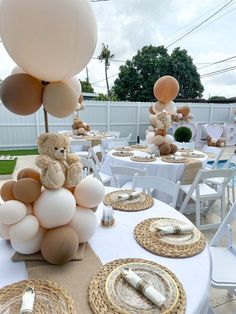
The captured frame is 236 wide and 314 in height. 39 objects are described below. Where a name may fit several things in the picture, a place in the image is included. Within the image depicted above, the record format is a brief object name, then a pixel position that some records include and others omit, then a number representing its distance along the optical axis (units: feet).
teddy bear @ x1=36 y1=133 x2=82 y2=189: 2.81
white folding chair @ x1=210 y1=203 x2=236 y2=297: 3.66
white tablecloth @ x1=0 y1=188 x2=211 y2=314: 2.36
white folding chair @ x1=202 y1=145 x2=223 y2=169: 10.83
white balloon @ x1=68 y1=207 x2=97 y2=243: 2.98
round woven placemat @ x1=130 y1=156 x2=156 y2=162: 8.91
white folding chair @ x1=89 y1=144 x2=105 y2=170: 10.92
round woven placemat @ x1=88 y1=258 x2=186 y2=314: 2.09
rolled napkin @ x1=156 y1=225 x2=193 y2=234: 3.43
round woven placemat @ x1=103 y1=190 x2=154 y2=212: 4.34
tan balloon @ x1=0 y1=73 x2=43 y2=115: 2.75
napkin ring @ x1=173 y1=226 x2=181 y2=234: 3.42
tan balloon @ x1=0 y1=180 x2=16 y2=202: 2.79
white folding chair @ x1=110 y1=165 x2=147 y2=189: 6.77
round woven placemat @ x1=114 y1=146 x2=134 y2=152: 11.02
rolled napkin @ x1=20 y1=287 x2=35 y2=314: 2.01
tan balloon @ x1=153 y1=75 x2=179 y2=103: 9.43
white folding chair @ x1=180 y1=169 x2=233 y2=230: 6.58
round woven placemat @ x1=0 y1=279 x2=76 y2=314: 2.09
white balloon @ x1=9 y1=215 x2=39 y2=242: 2.60
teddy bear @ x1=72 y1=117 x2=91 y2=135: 17.07
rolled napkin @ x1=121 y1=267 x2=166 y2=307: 2.14
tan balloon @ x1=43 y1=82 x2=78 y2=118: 2.89
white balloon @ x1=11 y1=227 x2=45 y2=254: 2.76
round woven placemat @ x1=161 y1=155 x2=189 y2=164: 8.80
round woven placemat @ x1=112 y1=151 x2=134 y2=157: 9.84
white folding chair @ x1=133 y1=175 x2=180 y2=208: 5.31
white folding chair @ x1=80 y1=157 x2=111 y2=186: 8.30
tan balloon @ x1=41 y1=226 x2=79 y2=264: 2.63
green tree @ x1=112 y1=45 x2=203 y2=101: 45.37
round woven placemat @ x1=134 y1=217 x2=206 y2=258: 2.96
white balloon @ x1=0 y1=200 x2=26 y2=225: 2.55
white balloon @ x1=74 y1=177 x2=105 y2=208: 3.07
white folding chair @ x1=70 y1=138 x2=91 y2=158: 13.76
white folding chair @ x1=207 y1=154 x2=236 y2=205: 9.12
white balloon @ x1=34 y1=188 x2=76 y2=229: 2.70
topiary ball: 18.12
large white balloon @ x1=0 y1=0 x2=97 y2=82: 2.47
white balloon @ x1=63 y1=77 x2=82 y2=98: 3.20
